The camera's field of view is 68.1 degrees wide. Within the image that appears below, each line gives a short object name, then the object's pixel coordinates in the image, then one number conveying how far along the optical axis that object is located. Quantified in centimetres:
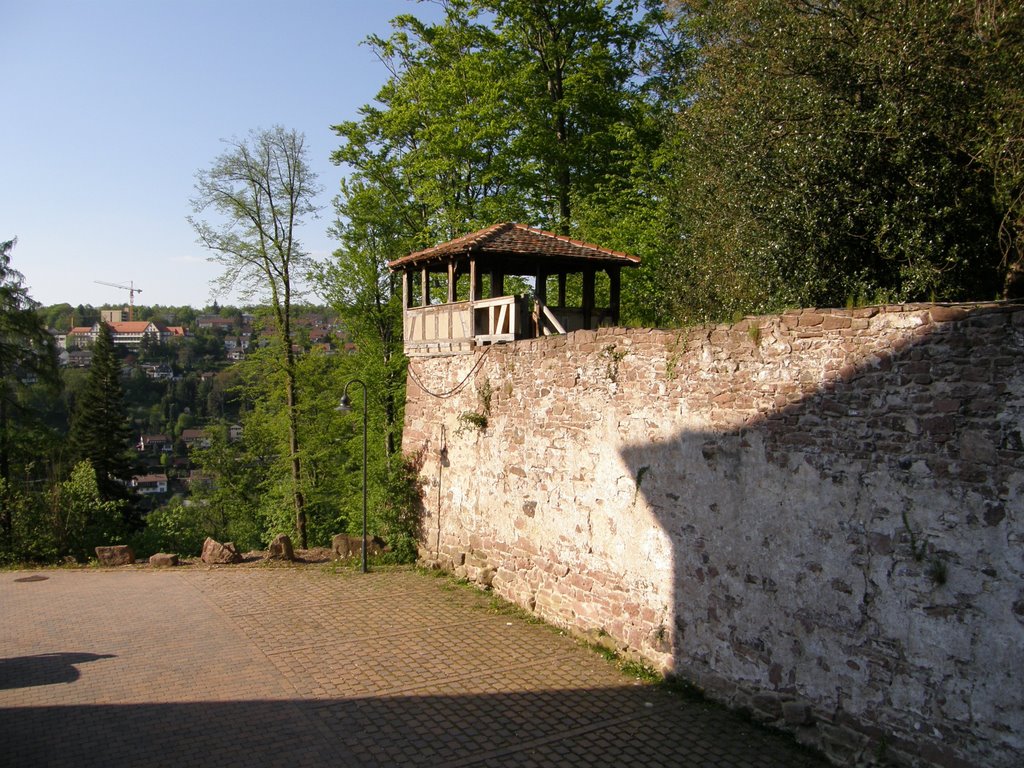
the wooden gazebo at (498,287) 1260
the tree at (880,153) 1034
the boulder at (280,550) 1574
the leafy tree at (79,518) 1723
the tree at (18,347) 1977
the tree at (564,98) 2130
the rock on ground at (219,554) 1559
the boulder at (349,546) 1547
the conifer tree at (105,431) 3199
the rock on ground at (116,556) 1612
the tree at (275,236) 2306
